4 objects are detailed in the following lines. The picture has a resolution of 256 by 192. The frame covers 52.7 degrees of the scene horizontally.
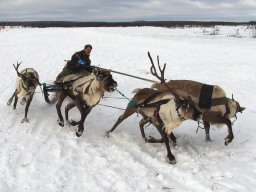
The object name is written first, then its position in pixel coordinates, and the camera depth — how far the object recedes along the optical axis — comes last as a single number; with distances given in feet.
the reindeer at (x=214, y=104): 15.49
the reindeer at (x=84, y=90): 17.30
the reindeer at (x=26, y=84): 20.20
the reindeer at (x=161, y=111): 14.15
